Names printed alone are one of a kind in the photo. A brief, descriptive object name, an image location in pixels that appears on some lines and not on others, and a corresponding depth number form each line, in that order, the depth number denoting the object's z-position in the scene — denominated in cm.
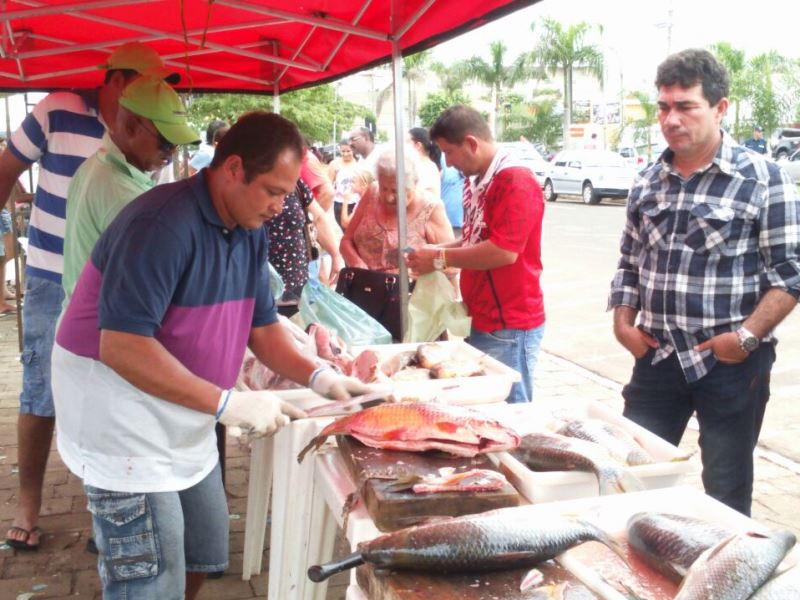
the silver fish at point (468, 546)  150
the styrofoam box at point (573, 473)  194
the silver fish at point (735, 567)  135
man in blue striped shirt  358
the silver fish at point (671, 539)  154
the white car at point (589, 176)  2452
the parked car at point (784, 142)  3331
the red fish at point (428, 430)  203
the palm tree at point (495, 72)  4838
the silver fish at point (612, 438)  209
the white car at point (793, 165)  2673
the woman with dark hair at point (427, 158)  643
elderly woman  489
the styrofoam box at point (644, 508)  170
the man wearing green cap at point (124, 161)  265
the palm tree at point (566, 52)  4306
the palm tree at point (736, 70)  3131
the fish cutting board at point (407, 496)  177
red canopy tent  383
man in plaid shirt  279
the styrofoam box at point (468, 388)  270
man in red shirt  360
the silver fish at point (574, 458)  194
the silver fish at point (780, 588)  136
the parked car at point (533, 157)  2855
